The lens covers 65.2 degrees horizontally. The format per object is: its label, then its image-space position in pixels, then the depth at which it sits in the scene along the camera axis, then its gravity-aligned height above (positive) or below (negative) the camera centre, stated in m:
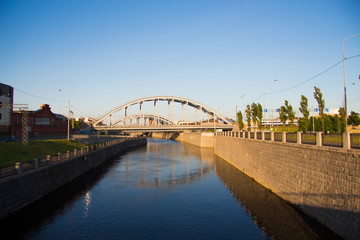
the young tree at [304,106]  55.00 +4.52
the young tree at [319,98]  48.25 +5.35
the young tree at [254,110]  75.44 +5.14
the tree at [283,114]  58.27 +3.14
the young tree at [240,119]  96.76 +3.57
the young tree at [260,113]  74.07 +4.27
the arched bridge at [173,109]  110.47 +10.47
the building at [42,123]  61.26 +2.10
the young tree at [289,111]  57.89 +3.70
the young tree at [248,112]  82.44 +4.94
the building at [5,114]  52.00 +3.20
